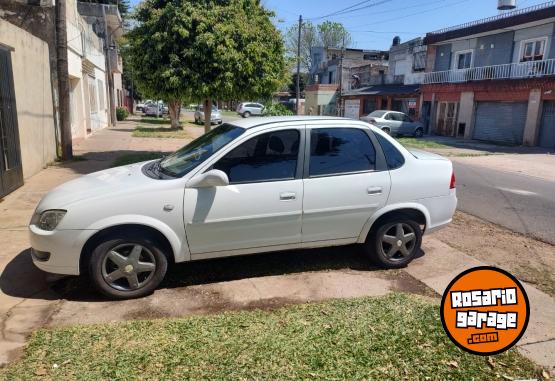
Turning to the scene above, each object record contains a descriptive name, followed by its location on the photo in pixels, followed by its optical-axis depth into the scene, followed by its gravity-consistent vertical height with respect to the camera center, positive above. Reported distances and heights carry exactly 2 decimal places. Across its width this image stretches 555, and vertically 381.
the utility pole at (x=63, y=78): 11.77 +0.50
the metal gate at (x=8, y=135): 7.68 -0.69
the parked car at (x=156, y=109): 44.92 -0.93
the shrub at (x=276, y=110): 22.27 -0.31
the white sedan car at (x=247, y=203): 3.88 -0.93
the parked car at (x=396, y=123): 25.69 -0.88
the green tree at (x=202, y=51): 10.61 +1.22
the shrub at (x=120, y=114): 34.62 -1.14
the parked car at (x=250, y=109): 42.97 -0.55
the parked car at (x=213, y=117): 34.28 -1.14
